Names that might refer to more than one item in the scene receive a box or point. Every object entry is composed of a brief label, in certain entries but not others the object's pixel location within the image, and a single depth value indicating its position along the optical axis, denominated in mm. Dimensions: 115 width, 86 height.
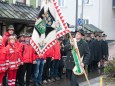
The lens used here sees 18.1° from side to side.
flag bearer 10148
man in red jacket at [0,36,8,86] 10812
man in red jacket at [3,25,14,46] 11570
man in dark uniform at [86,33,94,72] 18102
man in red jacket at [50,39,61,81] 14430
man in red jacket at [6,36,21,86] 11227
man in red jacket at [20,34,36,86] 12352
